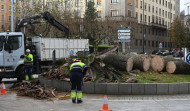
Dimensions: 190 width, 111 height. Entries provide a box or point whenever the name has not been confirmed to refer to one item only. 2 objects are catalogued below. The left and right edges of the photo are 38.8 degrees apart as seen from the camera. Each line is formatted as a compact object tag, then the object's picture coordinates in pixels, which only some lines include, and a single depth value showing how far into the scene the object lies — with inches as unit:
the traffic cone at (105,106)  313.0
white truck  592.1
